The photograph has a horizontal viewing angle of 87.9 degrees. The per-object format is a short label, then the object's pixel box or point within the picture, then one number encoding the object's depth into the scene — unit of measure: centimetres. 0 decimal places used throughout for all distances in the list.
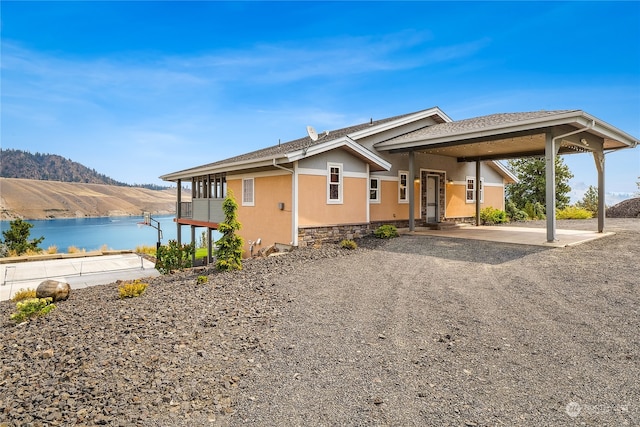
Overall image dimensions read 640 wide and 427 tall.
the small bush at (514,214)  1983
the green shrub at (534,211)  2127
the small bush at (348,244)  1055
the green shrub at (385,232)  1216
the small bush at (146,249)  2033
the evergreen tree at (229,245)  835
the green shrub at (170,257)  1277
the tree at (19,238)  1803
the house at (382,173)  1038
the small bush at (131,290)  667
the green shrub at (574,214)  1967
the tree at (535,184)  2431
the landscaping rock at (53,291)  724
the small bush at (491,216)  1783
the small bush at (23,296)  803
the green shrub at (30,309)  593
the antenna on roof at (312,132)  1153
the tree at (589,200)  2436
